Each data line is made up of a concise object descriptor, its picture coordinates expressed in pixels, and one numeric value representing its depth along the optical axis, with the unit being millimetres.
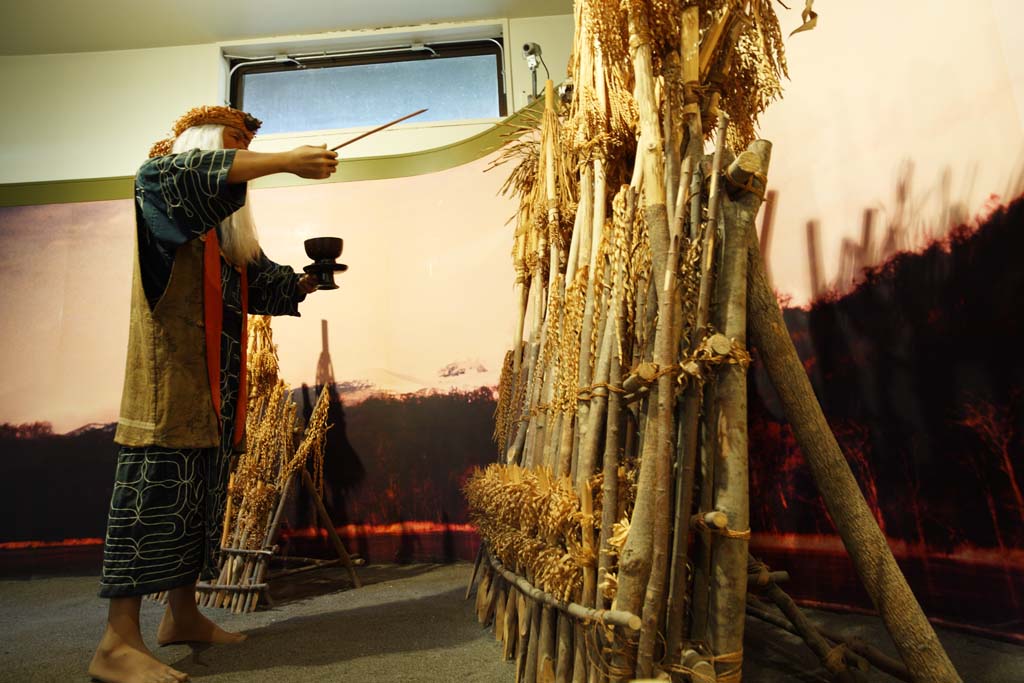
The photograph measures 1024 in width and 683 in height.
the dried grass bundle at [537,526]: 1479
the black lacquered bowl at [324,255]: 2279
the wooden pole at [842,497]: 1395
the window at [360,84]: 4168
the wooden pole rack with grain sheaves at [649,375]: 1333
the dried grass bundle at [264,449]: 2861
